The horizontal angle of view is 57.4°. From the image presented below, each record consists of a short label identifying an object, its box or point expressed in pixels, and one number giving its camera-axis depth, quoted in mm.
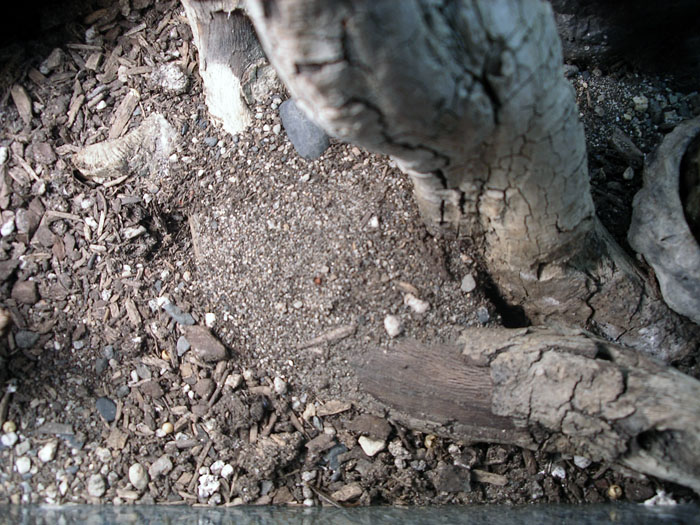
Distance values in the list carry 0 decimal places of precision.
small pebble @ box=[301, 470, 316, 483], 270
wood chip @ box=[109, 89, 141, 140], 312
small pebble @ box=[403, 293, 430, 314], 247
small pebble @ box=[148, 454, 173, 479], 274
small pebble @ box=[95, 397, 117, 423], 280
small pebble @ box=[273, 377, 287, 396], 270
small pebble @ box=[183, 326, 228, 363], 274
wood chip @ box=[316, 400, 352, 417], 264
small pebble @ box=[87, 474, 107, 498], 273
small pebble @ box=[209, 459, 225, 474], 273
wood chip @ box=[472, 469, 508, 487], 262
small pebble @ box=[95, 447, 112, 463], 277
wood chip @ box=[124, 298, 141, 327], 286
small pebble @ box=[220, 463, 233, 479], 272
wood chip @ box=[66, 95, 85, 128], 319
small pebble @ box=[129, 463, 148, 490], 274
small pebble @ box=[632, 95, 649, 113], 312
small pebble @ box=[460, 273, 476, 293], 252
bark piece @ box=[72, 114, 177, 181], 301
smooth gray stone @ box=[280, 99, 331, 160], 276
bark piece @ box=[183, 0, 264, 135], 285
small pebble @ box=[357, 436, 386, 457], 264
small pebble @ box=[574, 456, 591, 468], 262
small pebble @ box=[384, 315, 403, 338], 246
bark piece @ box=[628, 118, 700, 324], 241
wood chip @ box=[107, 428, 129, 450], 277
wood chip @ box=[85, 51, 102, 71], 325
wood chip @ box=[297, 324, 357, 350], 250
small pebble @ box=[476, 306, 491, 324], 250
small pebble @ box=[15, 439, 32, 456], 281
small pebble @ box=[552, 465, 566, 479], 262
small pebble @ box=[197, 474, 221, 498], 270
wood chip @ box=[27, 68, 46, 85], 324
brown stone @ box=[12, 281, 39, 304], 295
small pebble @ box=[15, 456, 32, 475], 279
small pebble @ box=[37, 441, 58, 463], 279
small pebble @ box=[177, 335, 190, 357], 282
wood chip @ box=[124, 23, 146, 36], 329
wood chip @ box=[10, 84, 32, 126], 320
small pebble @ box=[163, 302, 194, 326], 282
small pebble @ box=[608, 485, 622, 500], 260
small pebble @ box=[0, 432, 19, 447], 282
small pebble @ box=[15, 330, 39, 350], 290
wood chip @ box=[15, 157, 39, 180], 312
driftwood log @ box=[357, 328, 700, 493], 204
